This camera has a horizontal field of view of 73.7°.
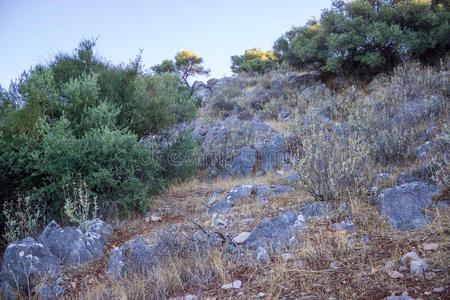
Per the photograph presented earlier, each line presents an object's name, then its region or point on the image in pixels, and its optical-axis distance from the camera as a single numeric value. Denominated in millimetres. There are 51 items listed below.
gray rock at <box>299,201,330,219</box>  3749
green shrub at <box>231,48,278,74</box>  18734
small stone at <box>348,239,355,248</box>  2935
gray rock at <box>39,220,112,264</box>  3777
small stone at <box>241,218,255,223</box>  4070
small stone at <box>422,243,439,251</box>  2629
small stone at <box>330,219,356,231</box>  3344
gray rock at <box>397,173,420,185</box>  4211
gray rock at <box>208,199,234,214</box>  4977
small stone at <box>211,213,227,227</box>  4098
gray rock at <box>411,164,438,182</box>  4150
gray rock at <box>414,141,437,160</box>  5062
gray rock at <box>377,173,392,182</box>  4593
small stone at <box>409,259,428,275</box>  2357
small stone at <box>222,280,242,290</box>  2615
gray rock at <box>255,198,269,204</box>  4815
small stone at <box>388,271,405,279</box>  2369
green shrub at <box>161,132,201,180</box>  7242
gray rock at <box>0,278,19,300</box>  3188
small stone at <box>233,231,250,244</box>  3463
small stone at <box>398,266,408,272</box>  2457
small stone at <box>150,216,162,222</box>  5173
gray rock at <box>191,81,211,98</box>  17284
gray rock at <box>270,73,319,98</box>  12297
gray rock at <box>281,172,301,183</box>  5713
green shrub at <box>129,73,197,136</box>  6785
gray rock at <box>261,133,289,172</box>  7352
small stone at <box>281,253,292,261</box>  2925
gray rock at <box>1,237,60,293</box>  3393
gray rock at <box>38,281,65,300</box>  3063
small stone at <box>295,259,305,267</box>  2783
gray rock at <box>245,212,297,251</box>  3213
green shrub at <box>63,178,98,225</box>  4582
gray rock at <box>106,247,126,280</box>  3216
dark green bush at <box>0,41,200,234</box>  4914
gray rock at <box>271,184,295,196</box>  5167
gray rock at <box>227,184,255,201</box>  5368
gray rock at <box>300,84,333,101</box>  10668
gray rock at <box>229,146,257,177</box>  7534
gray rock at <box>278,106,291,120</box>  10660
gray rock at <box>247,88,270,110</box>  12648
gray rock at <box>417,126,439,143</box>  5934
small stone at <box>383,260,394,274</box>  2469
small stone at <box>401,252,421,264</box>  2530
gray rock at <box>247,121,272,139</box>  8875
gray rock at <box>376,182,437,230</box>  3241
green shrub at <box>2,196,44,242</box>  4398
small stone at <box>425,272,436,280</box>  2268
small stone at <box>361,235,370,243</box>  3055
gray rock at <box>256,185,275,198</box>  5193
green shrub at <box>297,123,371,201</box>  4012
